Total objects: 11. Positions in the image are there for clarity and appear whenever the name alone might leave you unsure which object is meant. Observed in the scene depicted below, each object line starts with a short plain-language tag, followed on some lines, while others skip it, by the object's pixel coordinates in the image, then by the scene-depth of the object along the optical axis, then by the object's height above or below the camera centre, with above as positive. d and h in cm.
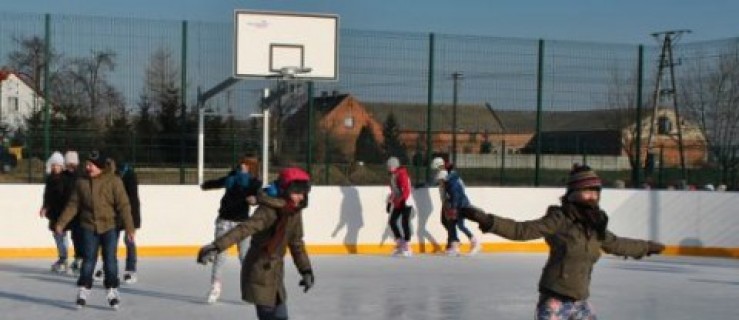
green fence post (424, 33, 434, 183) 1580 +47
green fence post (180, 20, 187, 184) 1480 +50
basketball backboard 1514 +133
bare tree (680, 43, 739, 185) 1698 +71
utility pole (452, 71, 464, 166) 1562 +36
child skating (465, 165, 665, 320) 526 -58
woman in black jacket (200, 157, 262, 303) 928 -63
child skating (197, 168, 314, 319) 575 -63
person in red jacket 1490 -106
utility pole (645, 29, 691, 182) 1695 +73
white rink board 1360 -122
